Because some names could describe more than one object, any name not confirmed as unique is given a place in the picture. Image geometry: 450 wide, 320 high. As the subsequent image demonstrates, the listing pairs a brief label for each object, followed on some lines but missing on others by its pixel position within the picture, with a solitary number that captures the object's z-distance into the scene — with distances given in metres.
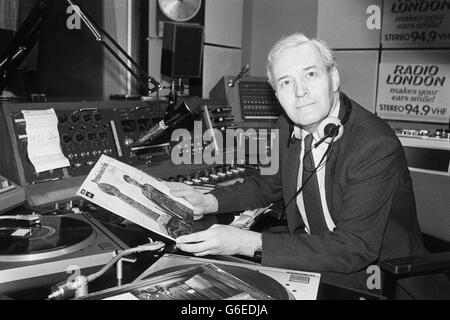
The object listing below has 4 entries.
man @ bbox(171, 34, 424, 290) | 1.23
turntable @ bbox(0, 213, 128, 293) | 1.01
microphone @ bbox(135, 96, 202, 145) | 1.92
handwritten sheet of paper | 1.58
